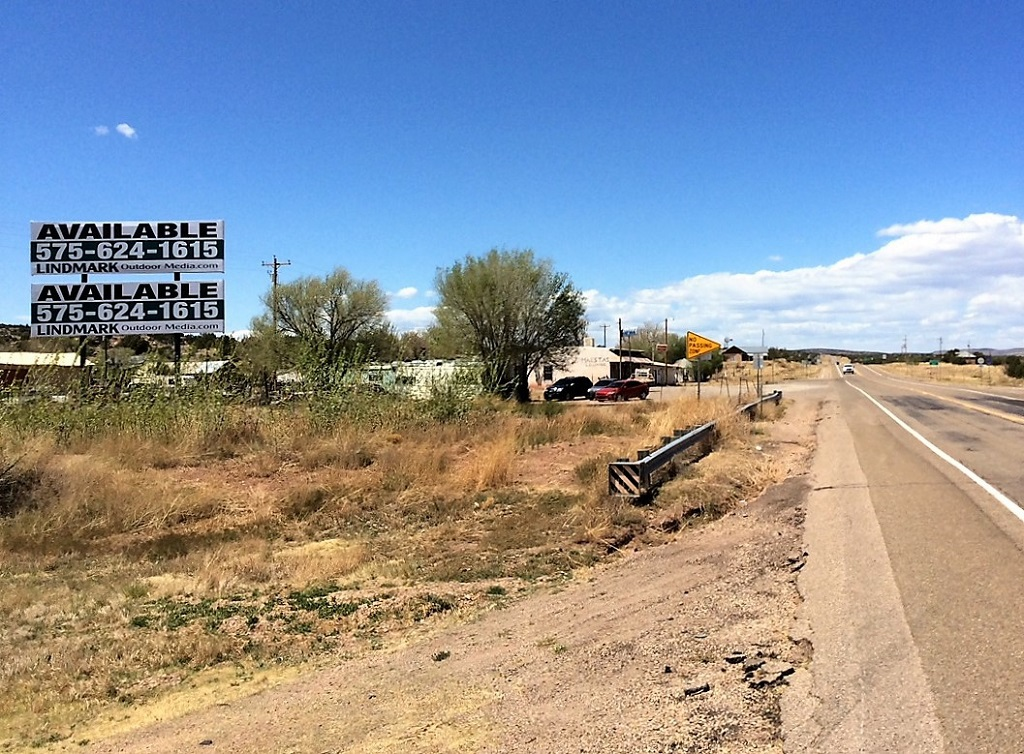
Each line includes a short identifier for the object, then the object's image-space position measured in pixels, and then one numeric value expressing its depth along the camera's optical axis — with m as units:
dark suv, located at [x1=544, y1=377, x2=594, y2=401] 53.88
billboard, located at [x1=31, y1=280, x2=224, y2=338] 25.25
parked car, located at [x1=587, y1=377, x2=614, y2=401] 53.14
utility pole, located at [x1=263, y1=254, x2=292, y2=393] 51.25
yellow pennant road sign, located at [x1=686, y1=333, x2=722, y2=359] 27.50
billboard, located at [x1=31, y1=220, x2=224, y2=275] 25.38
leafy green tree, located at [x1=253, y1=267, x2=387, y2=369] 50.91
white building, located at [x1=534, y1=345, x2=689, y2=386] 78.97
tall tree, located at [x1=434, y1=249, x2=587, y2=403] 44.25
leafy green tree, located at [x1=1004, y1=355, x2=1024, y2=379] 79.46
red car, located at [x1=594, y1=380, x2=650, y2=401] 51.55
